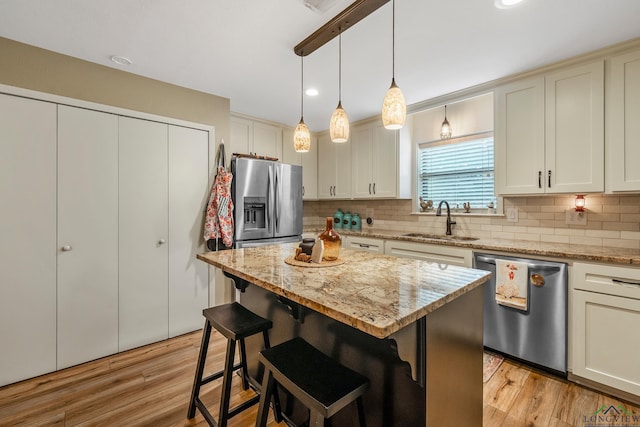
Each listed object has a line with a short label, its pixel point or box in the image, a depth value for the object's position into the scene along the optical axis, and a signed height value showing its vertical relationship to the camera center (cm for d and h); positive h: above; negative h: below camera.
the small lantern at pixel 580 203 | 240 +8
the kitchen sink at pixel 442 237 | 306 -27
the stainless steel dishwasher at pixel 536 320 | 208 -82
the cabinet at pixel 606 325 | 183 -74
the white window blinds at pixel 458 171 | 310 +47
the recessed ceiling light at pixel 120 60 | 229 +121
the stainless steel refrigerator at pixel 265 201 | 310 +11
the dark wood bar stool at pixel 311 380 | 101 -64
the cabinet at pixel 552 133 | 218 +65
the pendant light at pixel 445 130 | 326 +91
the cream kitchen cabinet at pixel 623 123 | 201 +63
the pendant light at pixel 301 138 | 203 +51
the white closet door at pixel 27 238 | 205 -20
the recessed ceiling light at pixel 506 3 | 163 +119
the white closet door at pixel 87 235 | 226 -20
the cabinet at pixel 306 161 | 418 +75
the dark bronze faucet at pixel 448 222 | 322 -11
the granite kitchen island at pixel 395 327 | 101 -50
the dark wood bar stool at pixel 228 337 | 148 -70
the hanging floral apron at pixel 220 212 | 291 -1
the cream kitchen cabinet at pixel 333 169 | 410 +62
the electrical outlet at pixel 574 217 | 244 -4
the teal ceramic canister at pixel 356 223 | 418 -16
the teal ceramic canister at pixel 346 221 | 425 -14
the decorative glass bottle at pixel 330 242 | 170 -18
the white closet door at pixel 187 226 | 282 -15
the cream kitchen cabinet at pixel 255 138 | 365 +97
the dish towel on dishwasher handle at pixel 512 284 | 221 -56
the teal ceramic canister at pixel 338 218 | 434 -10
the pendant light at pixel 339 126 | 178 +53
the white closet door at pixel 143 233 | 254 -20
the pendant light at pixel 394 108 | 148 +53
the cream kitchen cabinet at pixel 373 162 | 356 +64
